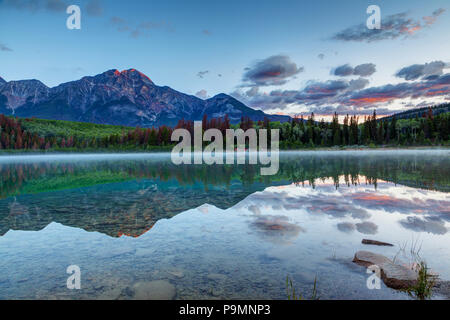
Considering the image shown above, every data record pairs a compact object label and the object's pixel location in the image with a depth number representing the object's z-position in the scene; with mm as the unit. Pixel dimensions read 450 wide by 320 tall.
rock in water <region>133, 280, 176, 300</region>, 5941
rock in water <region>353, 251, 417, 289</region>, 6070
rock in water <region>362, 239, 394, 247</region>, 8797
